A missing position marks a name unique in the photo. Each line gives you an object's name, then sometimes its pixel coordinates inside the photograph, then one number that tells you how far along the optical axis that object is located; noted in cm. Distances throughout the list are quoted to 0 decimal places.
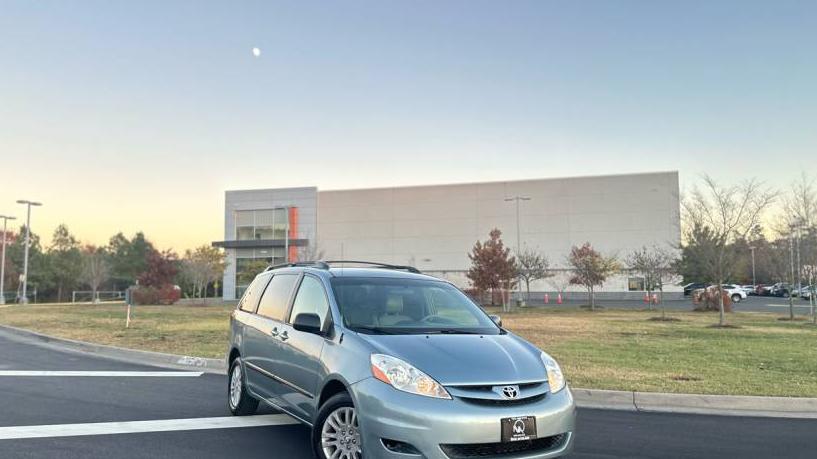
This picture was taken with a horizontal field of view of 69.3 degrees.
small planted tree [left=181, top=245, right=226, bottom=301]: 4794
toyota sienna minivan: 390
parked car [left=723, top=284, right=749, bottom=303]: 4669
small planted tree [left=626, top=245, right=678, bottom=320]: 3158
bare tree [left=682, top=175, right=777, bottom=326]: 2168
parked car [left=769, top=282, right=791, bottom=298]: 6122
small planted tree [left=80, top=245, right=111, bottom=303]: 5891
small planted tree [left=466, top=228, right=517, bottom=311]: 3481
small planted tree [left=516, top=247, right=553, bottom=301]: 3697
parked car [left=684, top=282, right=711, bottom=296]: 5617
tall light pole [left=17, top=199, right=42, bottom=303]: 4114
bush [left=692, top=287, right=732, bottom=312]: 3023
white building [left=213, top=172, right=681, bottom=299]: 5116
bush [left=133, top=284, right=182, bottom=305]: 3906
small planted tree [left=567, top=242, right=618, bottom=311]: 3459
